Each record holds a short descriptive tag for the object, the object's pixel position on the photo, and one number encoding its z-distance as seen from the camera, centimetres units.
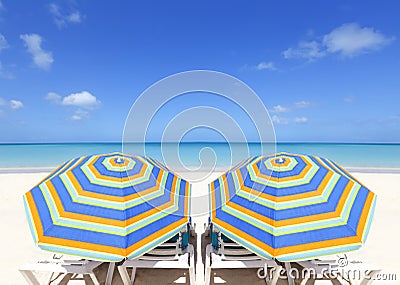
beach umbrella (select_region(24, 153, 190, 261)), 224
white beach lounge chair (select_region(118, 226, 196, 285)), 267
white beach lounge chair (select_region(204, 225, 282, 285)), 267
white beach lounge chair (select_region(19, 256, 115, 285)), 255
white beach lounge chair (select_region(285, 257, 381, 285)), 255
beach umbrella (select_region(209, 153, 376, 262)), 225
